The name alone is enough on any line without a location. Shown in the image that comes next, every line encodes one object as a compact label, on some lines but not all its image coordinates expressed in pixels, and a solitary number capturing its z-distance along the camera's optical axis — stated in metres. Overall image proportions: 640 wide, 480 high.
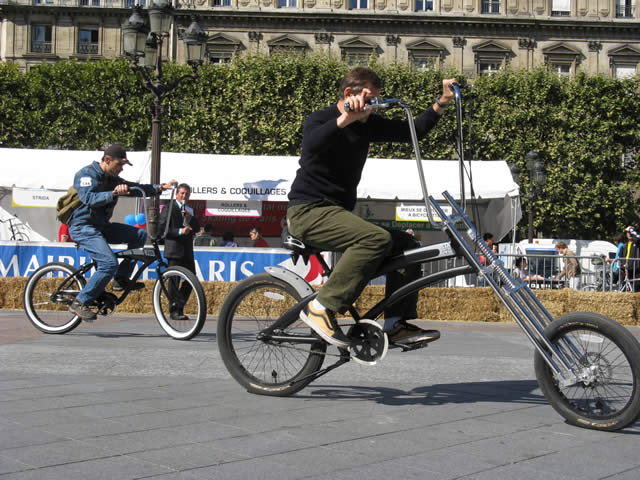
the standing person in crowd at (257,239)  17.66
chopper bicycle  3.60
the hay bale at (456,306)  12.16
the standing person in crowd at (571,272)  13.03
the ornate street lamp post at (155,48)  15.44
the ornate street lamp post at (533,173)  26.58
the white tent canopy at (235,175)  19.56
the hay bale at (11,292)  11.88
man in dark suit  9.50
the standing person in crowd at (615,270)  12.77
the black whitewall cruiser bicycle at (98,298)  7.44
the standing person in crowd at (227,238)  17.48
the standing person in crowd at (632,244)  15.23
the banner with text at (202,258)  13.40
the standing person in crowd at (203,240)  16.11
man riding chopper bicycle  4.16
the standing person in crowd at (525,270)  12.56
